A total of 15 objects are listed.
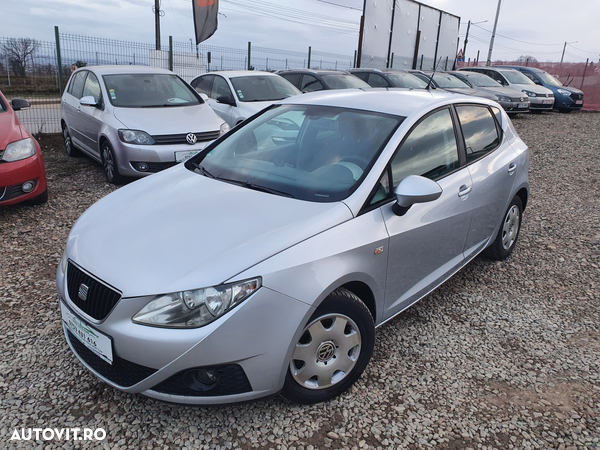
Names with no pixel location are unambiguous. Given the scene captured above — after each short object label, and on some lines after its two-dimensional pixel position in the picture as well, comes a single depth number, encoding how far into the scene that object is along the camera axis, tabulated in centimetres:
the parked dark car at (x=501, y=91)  1427
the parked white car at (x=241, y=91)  813
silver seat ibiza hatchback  205
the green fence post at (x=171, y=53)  1202
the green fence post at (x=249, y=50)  1429
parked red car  480
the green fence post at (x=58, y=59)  995
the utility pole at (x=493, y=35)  2956
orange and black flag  1553
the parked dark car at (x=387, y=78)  1325
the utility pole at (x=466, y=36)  3614
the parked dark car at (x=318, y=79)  1061
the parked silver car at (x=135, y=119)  614
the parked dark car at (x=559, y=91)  1741
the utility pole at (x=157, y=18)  1728
